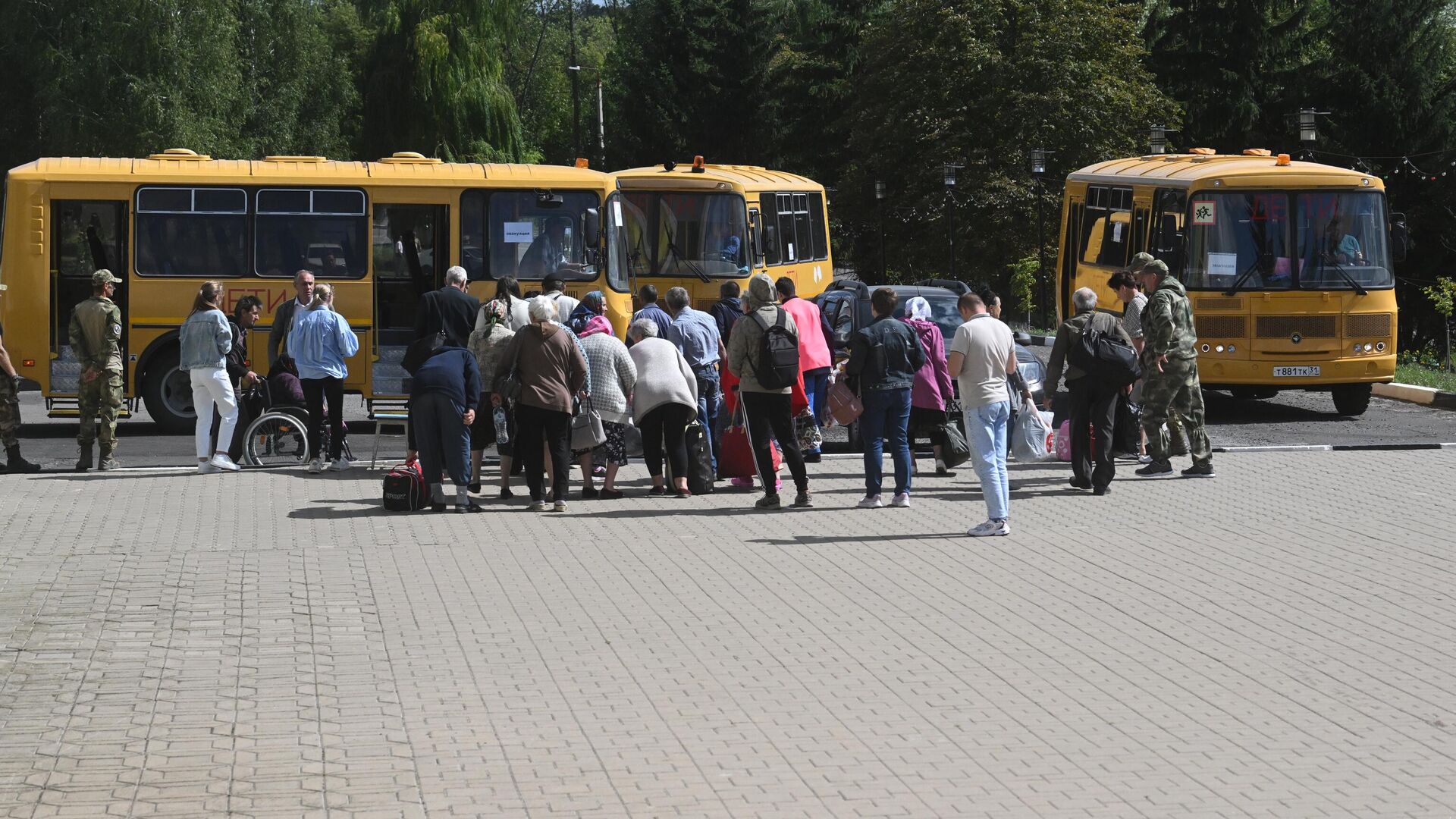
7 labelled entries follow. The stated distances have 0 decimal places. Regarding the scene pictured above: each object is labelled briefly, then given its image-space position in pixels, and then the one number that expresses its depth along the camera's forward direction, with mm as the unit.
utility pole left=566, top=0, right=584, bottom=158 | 72625
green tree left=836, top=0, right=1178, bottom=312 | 52750
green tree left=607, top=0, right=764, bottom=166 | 69938
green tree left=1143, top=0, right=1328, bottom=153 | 56031
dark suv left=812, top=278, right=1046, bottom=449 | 21516
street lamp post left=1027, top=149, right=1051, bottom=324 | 43150
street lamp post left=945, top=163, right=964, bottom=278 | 48038
